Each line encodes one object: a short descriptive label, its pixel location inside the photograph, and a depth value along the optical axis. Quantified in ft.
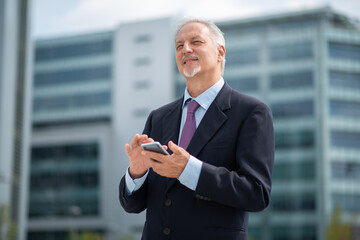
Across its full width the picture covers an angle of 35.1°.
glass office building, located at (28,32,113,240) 199.82
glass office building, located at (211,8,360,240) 170.50
